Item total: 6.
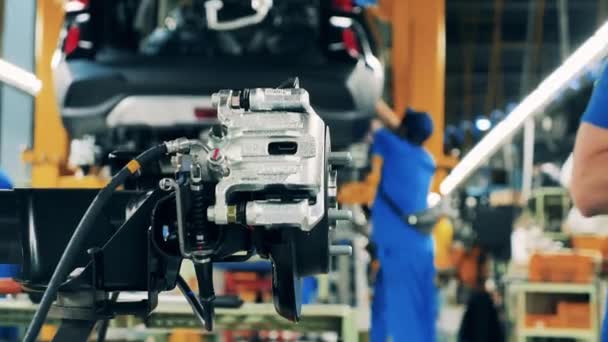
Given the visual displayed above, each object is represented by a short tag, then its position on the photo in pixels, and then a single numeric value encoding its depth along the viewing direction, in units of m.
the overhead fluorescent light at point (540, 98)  2.71
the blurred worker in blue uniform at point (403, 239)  4.40
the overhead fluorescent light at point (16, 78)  2.54
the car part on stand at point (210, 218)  1.28
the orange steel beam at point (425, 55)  5.94
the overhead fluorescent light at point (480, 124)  7.13
